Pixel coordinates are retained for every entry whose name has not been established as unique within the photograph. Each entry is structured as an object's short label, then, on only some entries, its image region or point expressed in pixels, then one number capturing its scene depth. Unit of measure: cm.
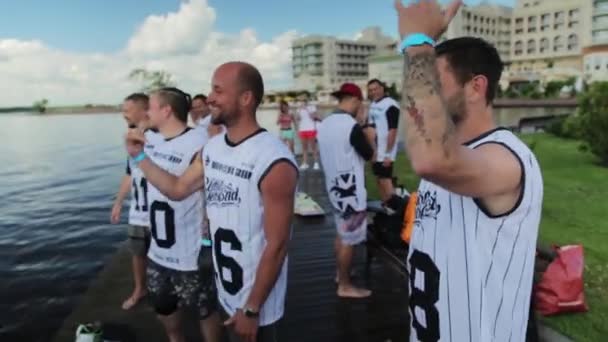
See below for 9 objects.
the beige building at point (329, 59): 13288
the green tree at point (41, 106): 15062
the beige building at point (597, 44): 7806
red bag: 364
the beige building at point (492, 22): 11144
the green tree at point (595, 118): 1107
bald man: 243
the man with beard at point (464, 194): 137
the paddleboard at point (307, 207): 832
